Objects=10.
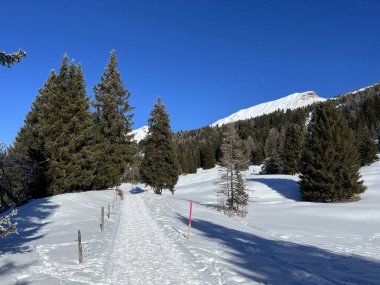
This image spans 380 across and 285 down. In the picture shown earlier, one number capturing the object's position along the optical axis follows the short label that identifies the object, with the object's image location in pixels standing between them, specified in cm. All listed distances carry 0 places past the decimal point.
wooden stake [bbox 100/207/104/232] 1673
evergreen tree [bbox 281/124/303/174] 6794
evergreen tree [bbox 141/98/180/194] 4409
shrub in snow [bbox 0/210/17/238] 858
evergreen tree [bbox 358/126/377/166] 7131
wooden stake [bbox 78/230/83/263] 1080
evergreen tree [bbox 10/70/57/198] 3115
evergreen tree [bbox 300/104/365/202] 3916
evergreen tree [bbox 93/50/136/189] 3889
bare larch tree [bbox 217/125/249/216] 3434
